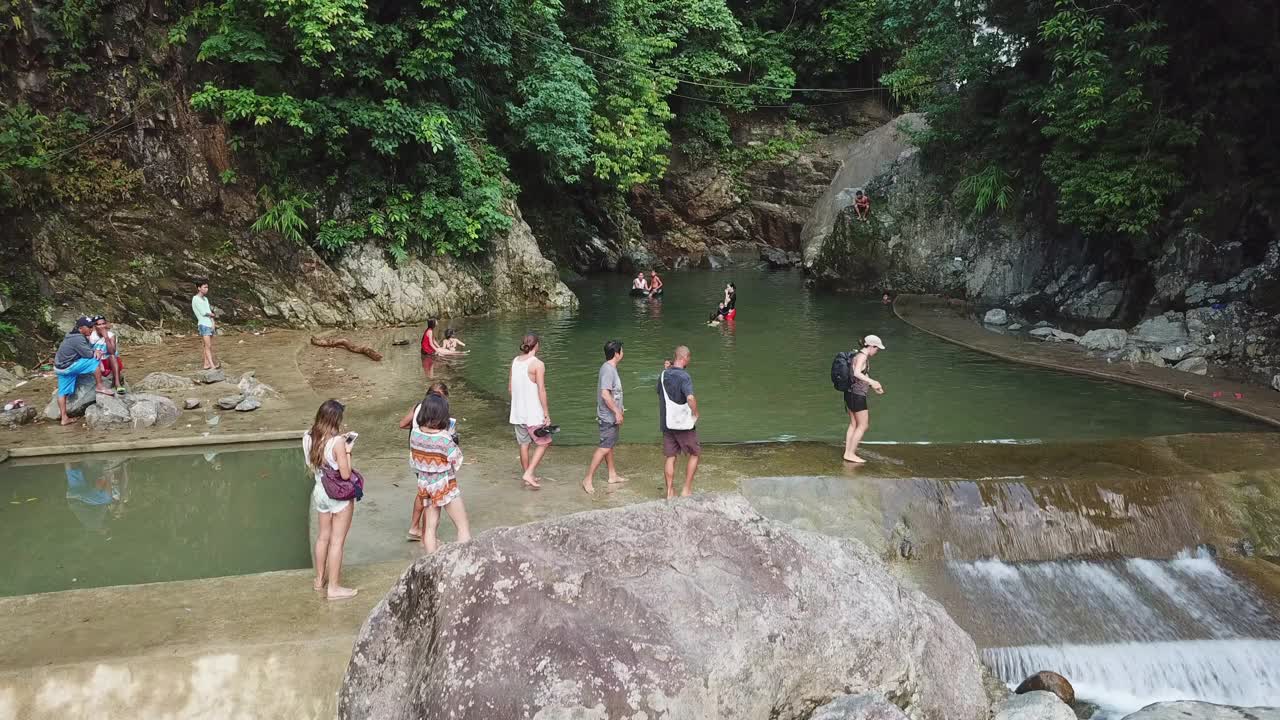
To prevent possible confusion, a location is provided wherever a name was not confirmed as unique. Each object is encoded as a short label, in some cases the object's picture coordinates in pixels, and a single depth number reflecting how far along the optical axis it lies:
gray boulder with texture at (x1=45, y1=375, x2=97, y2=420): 11.07
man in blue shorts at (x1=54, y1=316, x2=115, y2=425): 10.83
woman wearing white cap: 8.95
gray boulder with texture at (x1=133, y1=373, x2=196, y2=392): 12.38
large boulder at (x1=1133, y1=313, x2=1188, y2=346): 15.75
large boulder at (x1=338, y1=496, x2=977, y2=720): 3.87
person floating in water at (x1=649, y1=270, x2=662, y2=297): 25.41
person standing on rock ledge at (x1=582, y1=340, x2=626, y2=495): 8.39
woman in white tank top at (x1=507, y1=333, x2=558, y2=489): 8.48
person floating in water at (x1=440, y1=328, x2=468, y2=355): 16.55
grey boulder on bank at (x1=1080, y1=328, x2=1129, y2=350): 16.12
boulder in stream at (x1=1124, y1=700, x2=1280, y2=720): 6.02
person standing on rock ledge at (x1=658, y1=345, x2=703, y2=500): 7.97
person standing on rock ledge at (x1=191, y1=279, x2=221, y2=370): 13.27
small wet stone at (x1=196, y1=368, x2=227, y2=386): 12.95
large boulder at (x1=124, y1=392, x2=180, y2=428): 11.02
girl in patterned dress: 6.42
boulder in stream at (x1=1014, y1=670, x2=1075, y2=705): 6.82
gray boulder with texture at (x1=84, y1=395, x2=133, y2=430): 10.79
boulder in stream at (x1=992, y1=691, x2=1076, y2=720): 5.38
